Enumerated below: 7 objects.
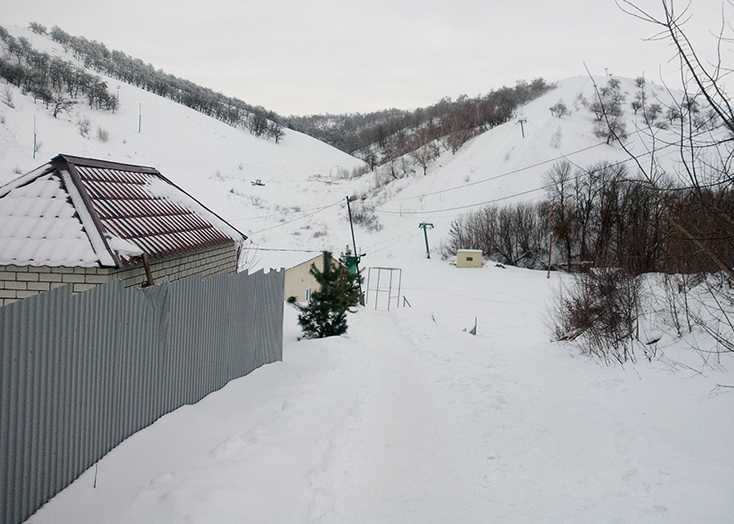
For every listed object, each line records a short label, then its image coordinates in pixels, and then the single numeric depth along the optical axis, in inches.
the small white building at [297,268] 999.0
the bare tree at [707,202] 135.2
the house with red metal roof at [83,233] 277.6
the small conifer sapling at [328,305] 496.7
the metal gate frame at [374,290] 1106.8
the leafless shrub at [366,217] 1999.3
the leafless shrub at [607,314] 375.2
